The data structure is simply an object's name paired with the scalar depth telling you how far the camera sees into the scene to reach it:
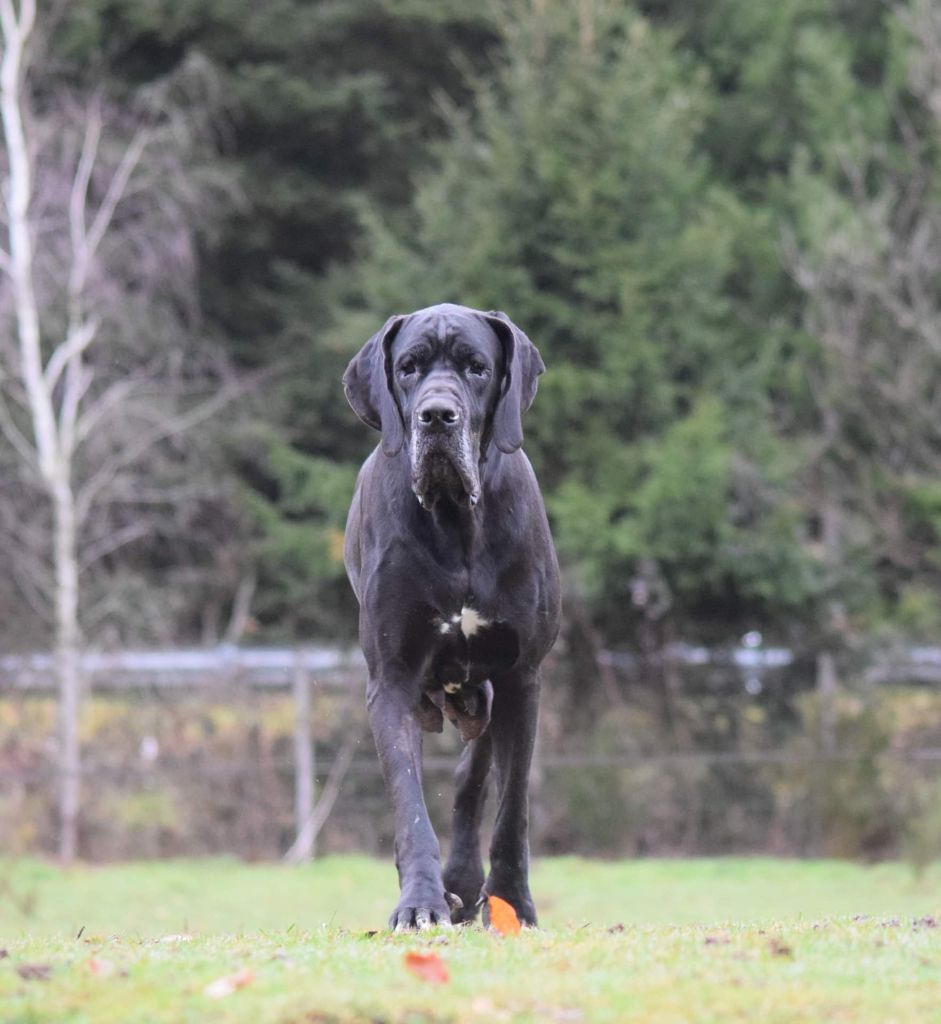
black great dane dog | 12.54
